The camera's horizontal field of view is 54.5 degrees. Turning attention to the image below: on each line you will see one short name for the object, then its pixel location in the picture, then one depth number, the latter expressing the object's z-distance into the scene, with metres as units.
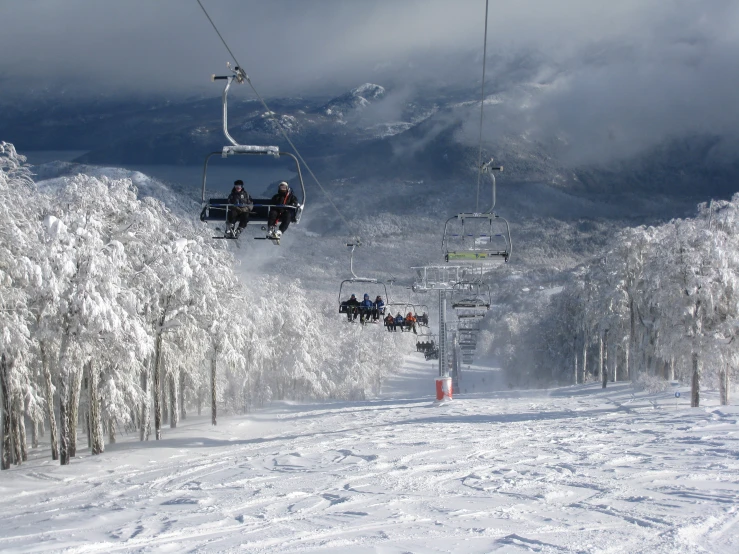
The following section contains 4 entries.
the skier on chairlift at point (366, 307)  30.97
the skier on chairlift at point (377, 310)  31.43
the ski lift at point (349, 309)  29.88
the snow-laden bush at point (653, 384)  44.78
